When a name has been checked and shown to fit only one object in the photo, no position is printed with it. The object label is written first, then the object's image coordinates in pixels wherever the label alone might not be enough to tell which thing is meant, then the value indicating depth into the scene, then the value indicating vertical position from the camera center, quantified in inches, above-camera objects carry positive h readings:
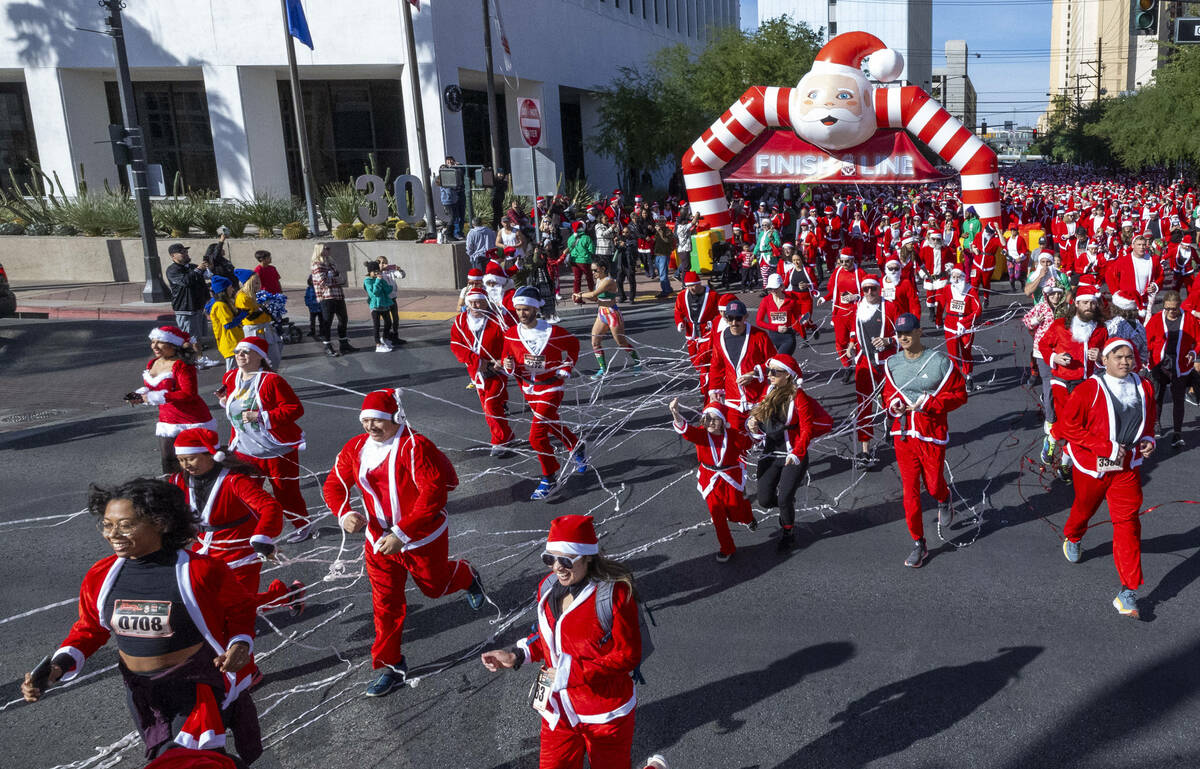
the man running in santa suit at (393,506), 202.2 -58.8
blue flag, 882.6 +203.4
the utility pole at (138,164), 713.0 +67.8
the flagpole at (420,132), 893.8 +96.1
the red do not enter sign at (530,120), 651.5 +71.0
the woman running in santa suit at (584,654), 146.5 -67.7
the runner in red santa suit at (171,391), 266.1 -42.1
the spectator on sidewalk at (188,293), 531.8 -25.4
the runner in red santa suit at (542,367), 323.6 -49.6
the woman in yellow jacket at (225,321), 460.8 -36.7
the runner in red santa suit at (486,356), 350.0 -48.1
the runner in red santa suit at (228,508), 195.9 -55.5
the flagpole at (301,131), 870.4 +100.6
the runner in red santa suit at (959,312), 419.2 -53.1
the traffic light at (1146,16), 584.1 +100.6
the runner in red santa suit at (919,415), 250.4 -57.8
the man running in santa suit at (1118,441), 220.2 -61.2
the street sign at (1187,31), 589.3 +90.7
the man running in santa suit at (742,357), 303.7 -48.1
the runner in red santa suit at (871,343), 363.9 -56.6
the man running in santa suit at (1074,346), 297.4 -51.3
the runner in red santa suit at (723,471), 251.3 -70.2
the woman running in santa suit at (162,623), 144.7 -58.1
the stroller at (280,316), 570.9 -47.0
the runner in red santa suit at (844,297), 428.5 -43.3
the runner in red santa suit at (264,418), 267.4 -49.4
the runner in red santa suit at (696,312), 422.9 -44.9
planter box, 819.4 -13.0
